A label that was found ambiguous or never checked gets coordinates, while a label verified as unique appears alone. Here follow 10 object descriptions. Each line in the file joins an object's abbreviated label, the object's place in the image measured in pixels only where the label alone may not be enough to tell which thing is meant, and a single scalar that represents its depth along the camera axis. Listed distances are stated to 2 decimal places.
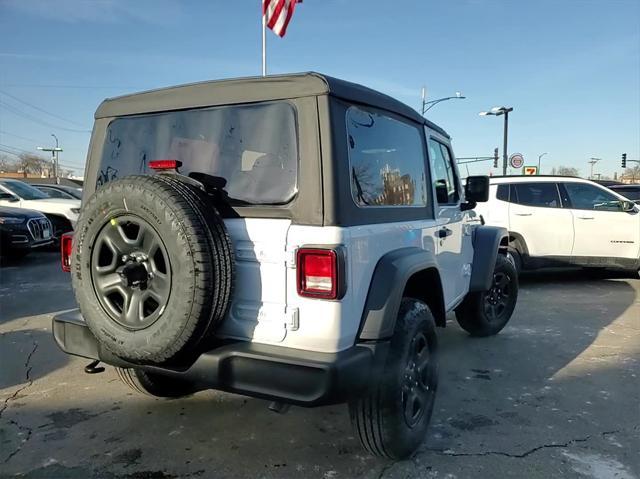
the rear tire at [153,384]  3.32
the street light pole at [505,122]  24.99
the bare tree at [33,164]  77.75
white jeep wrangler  2.19
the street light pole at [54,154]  59.12
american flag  10.46
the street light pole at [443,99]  23.95
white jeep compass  7.54
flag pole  10.65
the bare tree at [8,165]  80.50
